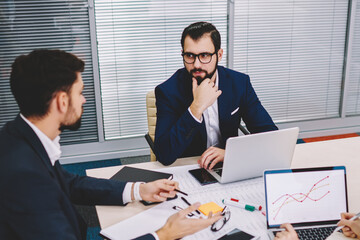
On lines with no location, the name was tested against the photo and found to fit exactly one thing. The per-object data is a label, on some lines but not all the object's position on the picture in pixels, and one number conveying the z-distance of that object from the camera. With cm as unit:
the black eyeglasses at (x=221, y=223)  134
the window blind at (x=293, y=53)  400
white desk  150
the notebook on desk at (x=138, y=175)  175
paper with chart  134
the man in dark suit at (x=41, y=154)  106
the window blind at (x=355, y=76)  433
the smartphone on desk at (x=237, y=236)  128
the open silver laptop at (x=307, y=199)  134
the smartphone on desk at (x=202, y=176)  172
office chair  255
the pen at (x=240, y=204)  148
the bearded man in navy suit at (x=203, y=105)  191
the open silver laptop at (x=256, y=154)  157
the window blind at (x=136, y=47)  362
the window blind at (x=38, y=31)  336
